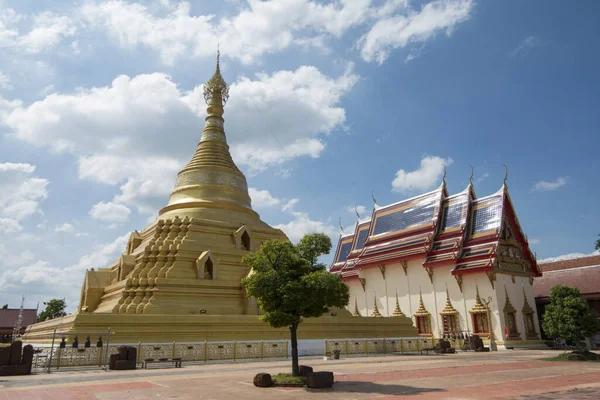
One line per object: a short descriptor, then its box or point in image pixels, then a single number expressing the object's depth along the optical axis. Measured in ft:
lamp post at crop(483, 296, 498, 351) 95.30
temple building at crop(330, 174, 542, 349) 104.73
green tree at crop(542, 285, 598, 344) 66.49
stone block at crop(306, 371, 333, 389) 36.32
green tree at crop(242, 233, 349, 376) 41.27
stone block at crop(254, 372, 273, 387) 37.47
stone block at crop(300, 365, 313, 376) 40.82
